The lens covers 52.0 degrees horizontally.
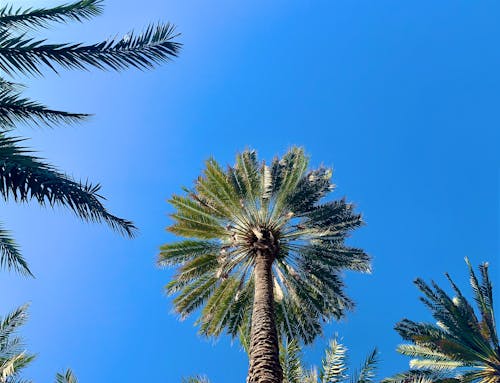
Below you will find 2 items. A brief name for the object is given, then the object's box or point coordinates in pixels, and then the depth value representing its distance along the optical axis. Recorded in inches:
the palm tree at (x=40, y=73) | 255.4
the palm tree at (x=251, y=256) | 626.2
